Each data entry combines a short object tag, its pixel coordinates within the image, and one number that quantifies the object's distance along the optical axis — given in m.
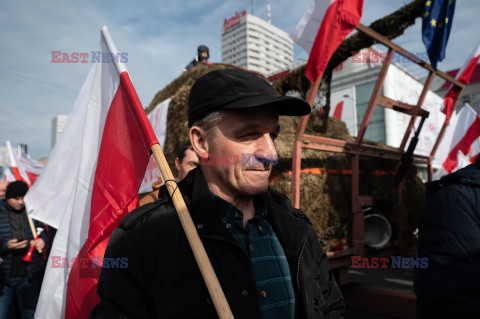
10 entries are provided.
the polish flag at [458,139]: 5.64
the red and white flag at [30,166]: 6.04
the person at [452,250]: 1.42
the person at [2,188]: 5.84
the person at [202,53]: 6.41
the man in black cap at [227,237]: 1.03
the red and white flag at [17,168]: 5.69
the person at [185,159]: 2.75
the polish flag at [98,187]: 1.69
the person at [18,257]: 3.66
